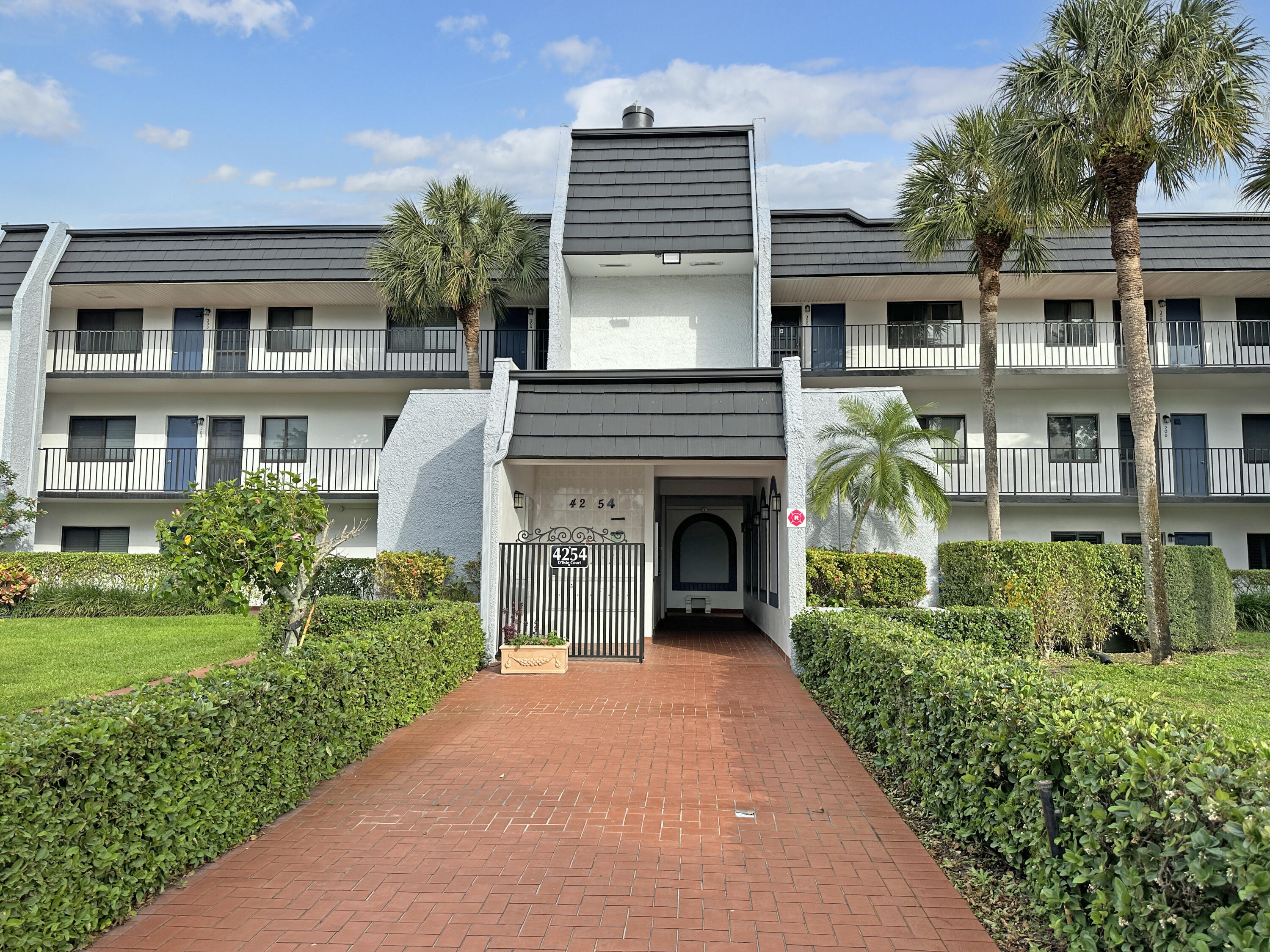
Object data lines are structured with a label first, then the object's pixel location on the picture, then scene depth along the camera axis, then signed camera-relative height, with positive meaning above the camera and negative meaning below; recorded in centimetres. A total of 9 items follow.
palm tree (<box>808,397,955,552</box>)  1431 +155
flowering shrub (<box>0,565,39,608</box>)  1723 -74
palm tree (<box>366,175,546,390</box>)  1852 +682
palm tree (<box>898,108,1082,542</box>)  1498 +628
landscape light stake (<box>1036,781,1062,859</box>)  420 -131
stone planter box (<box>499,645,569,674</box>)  1168 -151
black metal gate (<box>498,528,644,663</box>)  1272 -62
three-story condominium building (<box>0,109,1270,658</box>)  1928 +528
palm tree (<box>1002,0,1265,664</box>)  1199 +663
